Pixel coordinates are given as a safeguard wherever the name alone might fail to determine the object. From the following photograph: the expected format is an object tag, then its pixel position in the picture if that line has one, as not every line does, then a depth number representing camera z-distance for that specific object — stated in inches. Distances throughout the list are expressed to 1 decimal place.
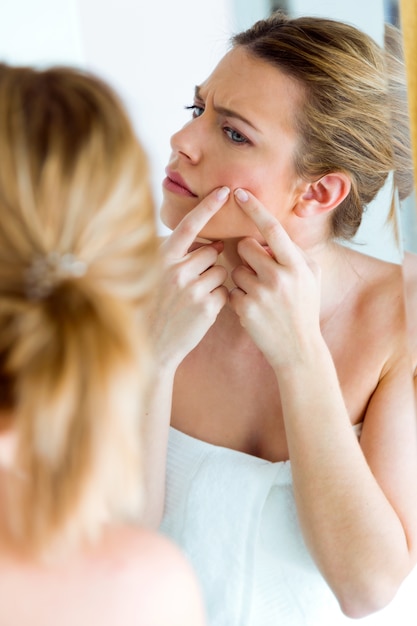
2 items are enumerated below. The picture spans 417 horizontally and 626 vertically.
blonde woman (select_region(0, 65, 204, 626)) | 41.6
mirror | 61.3
